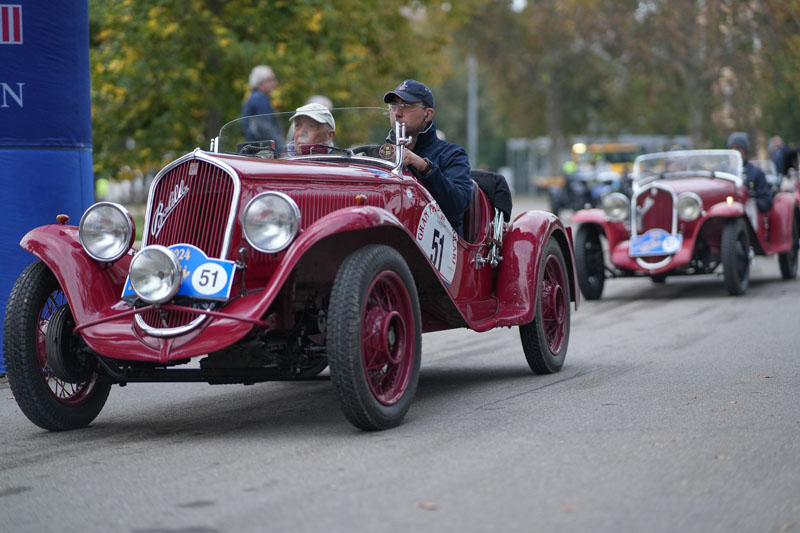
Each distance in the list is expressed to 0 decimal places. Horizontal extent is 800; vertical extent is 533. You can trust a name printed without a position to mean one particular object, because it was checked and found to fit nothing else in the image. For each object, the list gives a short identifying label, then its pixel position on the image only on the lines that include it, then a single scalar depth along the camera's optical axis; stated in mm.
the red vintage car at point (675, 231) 26016
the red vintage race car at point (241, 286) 10336
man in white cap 13664
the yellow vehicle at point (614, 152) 119325
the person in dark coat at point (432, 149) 13258
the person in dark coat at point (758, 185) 28953
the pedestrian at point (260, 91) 22969
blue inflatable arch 15328
